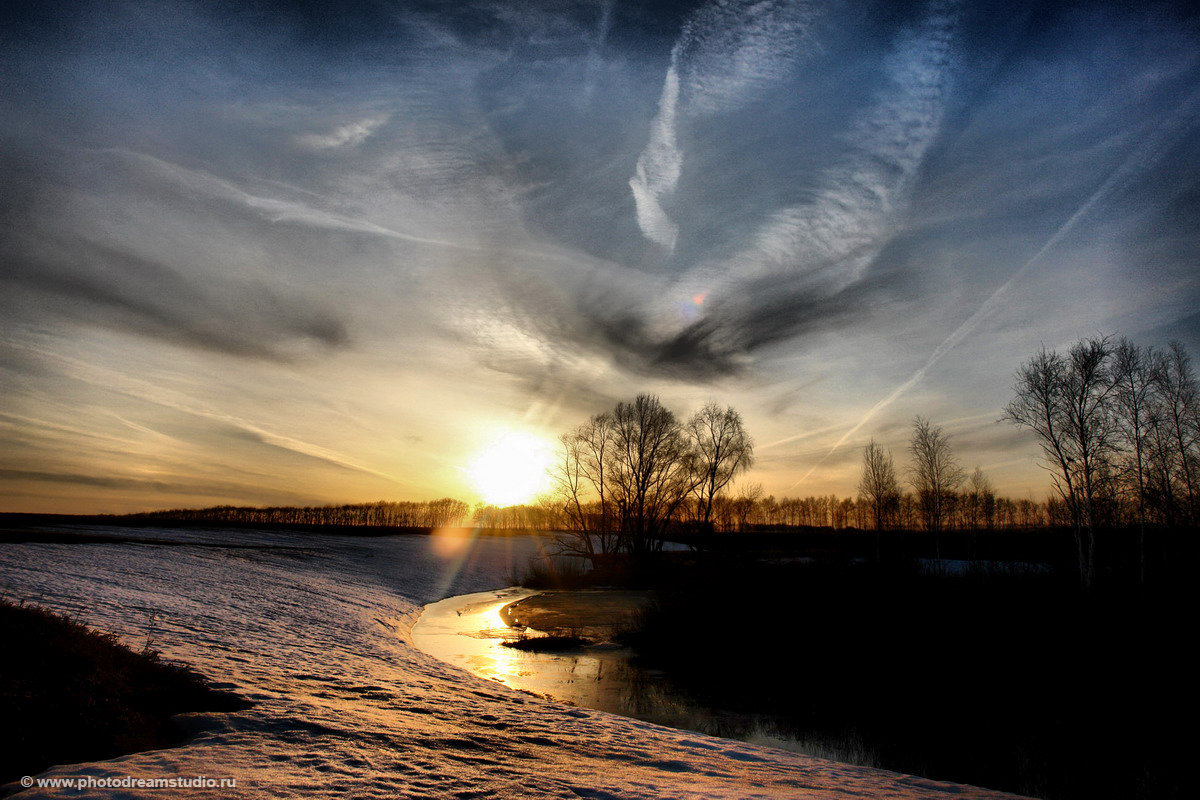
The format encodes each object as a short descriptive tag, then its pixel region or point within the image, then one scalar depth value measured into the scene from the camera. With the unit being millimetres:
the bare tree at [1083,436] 30938
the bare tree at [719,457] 50656
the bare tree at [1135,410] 31281
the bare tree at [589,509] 53219
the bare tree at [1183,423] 34656
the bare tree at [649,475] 50969
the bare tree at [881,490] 63438
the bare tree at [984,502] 66562
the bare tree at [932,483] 53125
